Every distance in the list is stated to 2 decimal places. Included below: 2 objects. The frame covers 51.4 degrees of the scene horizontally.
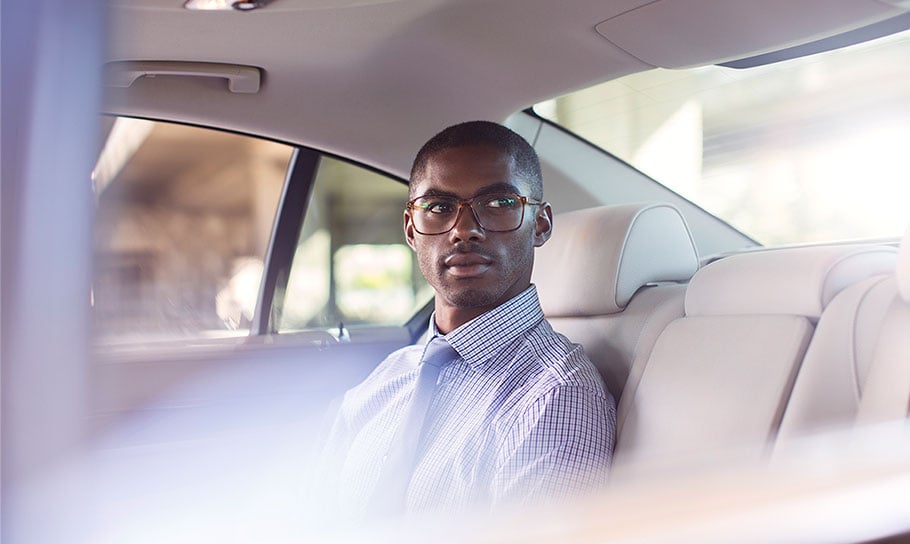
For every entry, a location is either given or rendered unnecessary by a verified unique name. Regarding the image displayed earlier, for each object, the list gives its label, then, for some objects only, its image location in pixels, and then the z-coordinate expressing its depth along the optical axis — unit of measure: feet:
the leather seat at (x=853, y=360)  4.96
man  5.91
